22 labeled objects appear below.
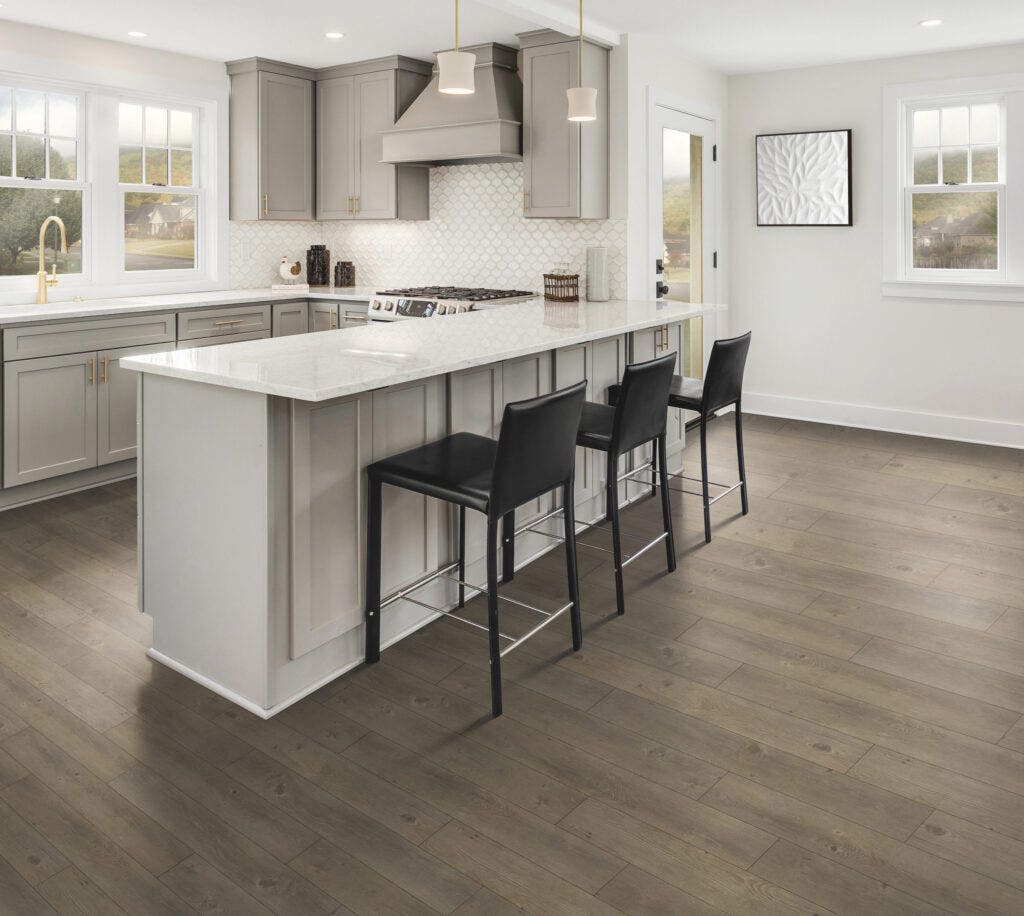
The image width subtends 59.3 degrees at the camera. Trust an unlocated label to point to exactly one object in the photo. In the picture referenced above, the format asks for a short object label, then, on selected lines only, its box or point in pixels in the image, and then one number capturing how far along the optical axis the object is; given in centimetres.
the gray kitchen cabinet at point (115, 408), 471
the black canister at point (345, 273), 657
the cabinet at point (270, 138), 582
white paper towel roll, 509
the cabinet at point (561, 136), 496
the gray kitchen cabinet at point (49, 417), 433
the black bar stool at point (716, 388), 391
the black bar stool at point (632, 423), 324
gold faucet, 483
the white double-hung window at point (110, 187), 501
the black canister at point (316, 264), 662
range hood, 515
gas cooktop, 541
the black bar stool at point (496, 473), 250
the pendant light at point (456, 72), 339
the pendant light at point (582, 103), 393
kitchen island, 247
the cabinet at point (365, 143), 575
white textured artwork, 592
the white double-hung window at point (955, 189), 541
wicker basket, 508
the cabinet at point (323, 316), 591
